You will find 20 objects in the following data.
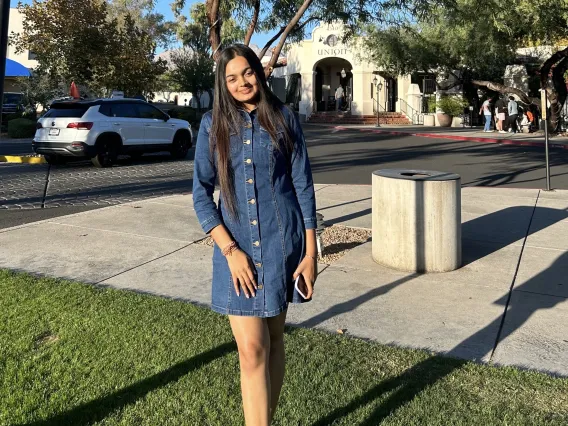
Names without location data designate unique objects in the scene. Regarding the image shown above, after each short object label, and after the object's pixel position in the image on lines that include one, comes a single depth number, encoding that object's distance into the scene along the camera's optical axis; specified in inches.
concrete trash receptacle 236.7
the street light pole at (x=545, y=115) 405.1
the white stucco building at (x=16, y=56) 1678.2
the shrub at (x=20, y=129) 960.9
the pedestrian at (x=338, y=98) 1555.1
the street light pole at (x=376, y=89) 1469.7
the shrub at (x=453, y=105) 1273.4
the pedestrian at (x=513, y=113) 1032.8
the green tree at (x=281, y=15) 281.4
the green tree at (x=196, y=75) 1557.6
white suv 560.4
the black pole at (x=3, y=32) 178.9
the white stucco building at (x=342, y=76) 1523.1
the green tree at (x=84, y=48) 995.3
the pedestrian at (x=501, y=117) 1061.8
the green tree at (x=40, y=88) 1032.8
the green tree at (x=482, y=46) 802.2
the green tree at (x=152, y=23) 2283.5
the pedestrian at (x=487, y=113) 1077.1
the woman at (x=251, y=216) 98.6
